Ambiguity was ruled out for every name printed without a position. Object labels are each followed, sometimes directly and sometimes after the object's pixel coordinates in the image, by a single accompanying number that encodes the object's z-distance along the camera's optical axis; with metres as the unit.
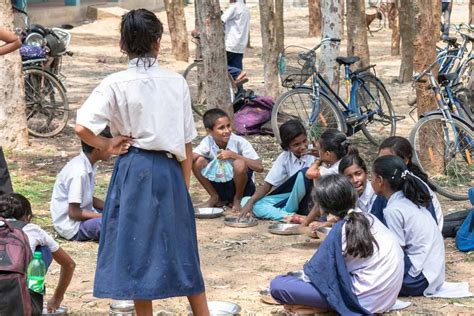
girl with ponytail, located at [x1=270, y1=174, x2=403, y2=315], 7.89
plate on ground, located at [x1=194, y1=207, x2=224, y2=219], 11.94
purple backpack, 17.07
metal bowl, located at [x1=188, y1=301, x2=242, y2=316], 8.21
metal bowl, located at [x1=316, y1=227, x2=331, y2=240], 10.27
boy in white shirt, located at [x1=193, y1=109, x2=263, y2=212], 11.93
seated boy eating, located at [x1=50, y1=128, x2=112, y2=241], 10.39
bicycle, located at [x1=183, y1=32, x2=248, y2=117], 18.13
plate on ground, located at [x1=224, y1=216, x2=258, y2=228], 11.54
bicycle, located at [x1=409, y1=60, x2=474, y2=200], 13.25
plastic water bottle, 7.53
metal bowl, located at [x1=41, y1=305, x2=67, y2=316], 8.15
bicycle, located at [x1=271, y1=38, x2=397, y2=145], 15.45
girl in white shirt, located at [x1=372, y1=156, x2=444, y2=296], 8.72
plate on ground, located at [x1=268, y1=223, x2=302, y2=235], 11.12
